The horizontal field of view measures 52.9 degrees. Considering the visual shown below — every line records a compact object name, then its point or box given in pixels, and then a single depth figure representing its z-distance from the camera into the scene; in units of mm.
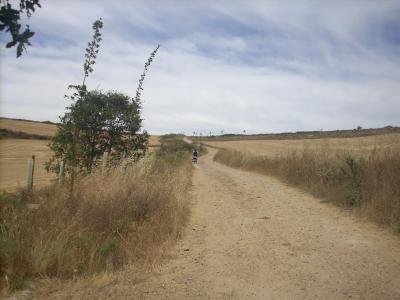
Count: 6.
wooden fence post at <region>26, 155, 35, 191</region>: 10133
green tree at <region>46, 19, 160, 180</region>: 12898
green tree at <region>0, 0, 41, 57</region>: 3377
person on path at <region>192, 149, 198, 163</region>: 37344
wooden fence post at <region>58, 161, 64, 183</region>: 11759
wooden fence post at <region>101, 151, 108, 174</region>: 8916
